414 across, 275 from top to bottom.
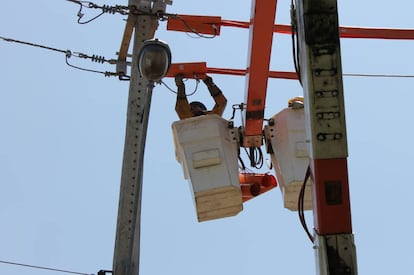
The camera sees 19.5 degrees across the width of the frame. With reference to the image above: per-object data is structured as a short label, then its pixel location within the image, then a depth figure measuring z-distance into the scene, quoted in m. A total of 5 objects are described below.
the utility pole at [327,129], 6.14
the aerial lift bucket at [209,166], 11.07
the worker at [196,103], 12.95
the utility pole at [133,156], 9.67
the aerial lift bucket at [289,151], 11.75
